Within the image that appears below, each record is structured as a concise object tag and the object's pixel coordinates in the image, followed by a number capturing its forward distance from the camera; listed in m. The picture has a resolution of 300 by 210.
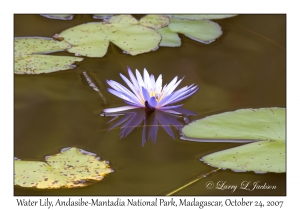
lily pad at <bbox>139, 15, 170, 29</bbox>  4.90
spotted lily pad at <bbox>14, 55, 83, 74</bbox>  4.04
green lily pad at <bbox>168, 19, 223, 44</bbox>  4.68
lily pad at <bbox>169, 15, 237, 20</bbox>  5.11
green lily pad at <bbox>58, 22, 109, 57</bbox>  4.37
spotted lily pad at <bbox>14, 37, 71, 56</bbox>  4.37
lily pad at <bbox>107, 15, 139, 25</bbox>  4.98
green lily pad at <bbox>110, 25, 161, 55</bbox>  4.41
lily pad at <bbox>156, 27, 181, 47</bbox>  4.55
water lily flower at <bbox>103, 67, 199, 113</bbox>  3.48
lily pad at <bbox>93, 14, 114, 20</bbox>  5.11
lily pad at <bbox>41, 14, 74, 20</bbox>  5.10
